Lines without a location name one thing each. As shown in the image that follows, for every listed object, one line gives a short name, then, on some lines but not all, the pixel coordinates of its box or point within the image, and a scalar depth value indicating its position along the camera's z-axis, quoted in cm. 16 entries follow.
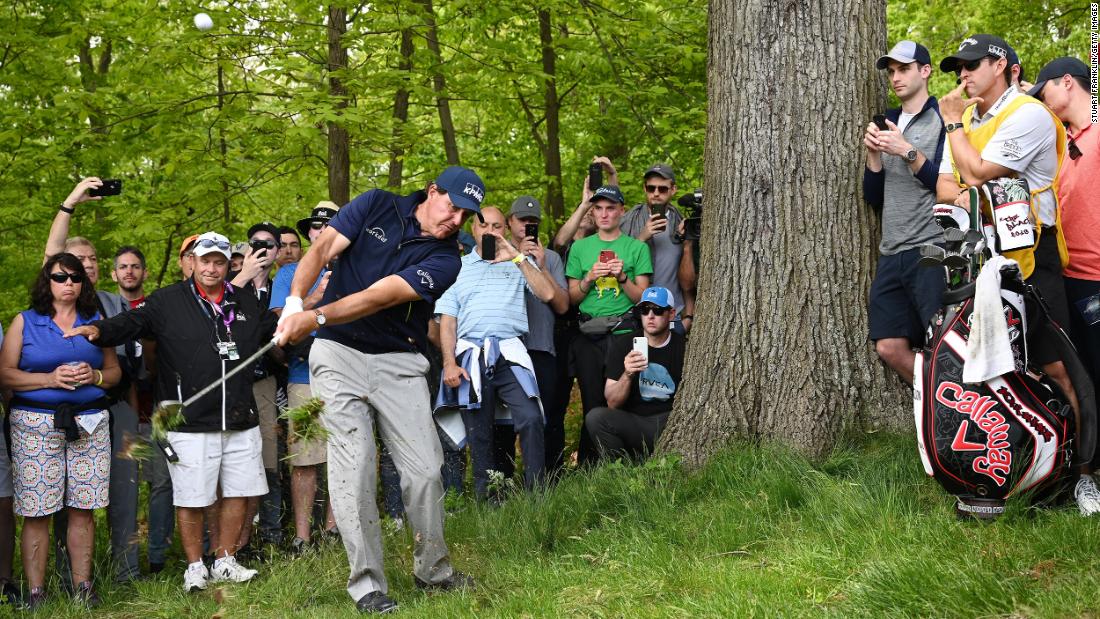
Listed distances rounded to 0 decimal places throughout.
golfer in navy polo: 538
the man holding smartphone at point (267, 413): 759
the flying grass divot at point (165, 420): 599
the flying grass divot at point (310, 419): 541
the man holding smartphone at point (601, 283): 812
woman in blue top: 647
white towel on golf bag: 457
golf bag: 462
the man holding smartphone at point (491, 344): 777
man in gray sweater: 598
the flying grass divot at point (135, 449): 676
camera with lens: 816
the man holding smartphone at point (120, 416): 707
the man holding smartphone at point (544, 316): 821
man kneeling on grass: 741
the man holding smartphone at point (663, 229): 834
